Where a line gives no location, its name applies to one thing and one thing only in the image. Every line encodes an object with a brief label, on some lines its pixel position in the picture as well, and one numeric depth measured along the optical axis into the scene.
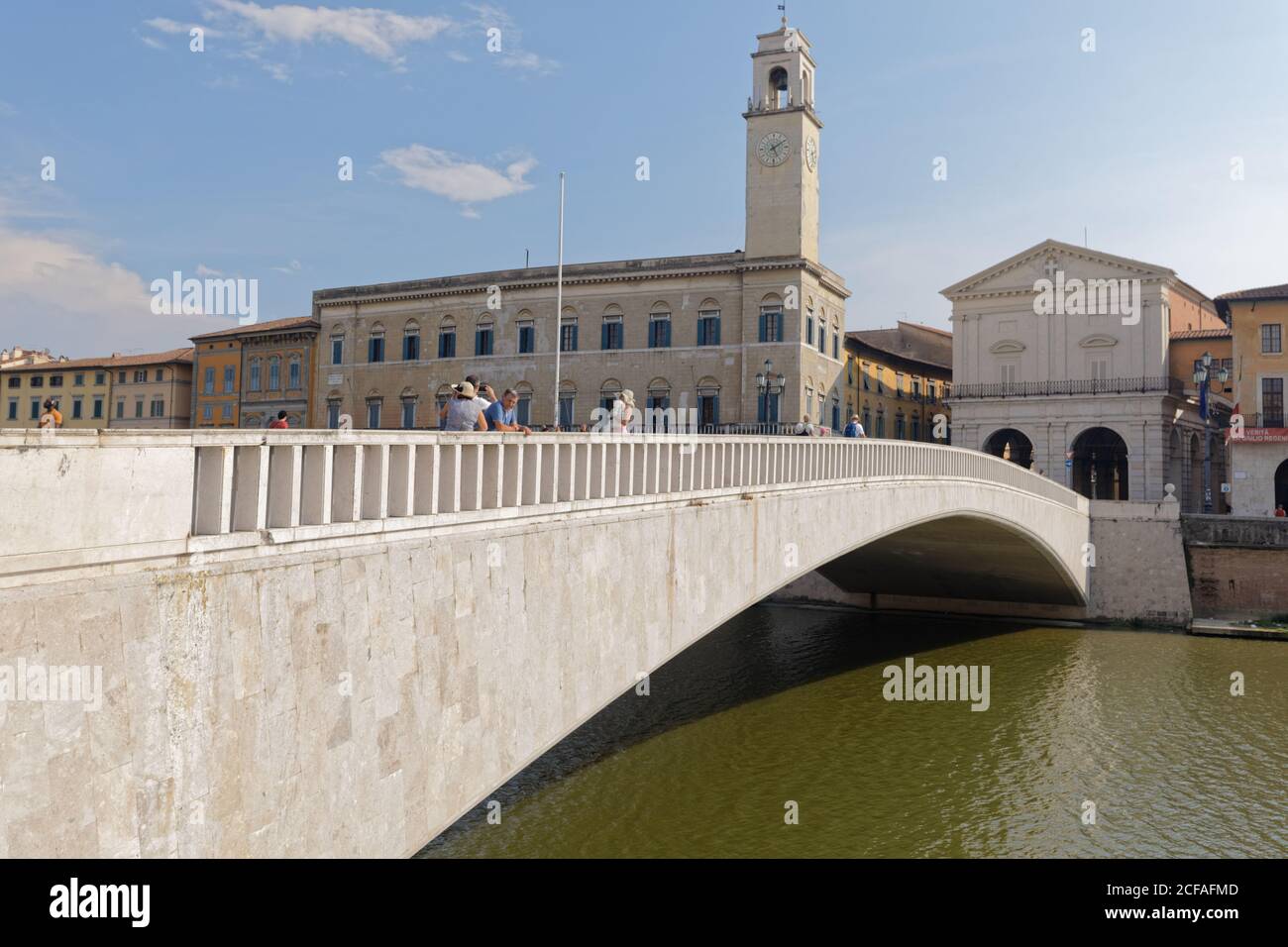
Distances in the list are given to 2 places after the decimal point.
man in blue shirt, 10.78
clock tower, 43.84
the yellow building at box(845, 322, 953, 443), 51.44
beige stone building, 43.84
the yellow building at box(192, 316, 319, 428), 55.00
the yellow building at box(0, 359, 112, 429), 58.81
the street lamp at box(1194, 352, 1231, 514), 35.41
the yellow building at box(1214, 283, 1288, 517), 39.38
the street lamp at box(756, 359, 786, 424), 42.22
